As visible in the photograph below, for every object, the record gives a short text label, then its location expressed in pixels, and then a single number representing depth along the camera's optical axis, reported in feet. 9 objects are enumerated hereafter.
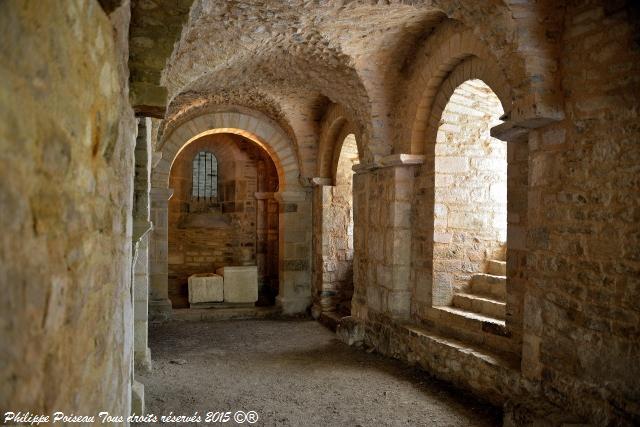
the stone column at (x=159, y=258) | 27.30
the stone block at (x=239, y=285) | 30.22
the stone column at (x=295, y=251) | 29.81
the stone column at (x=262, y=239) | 36.78
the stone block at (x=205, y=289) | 29.50
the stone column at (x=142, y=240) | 12.40
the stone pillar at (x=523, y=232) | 12.87
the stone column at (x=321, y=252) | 28.02
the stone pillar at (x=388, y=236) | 19.57
